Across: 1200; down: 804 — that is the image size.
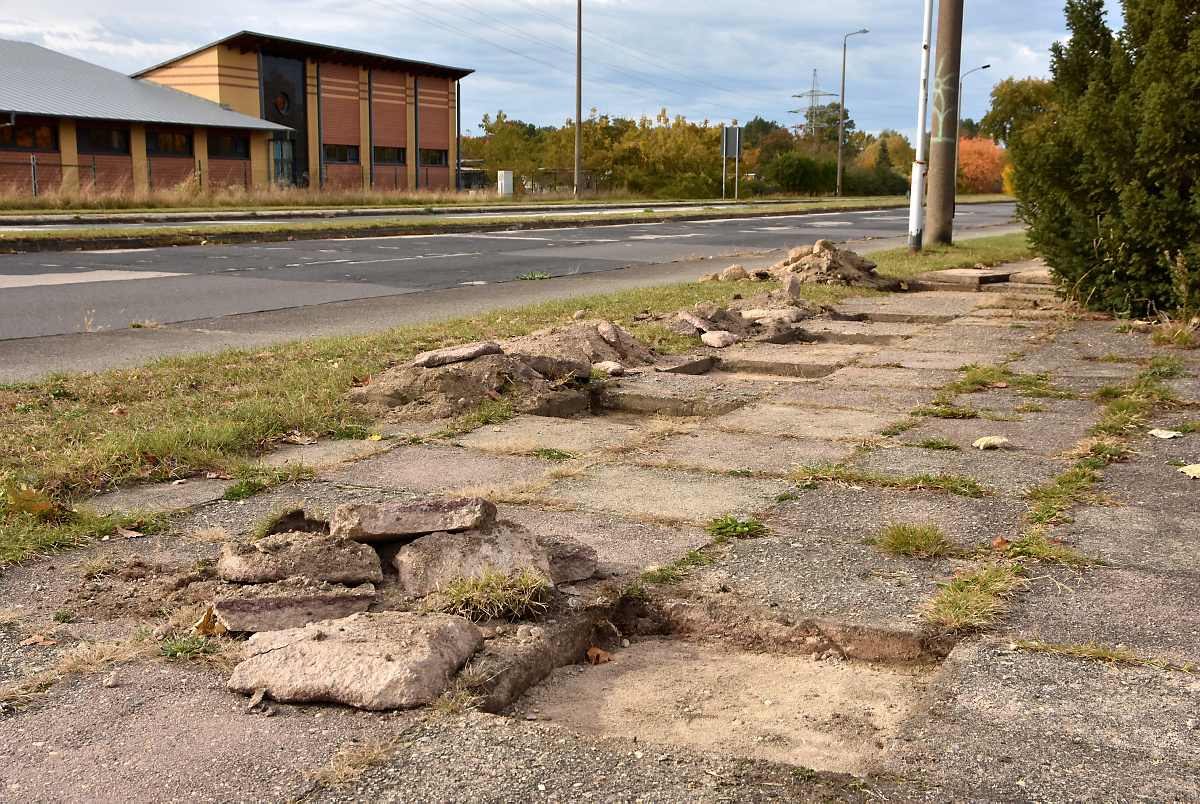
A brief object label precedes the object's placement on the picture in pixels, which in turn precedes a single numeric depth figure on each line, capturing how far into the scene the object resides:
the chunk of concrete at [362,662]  2.70
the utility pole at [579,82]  43.38
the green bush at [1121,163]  9.05
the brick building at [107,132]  37.34
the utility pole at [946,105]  15.45
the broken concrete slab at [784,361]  7.79
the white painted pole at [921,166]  15.80
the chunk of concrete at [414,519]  3.47
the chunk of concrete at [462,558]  3.33
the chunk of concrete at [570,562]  3.52
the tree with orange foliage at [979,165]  68.62
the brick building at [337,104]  48.84
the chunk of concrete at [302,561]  3.30
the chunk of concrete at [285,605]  3.10
